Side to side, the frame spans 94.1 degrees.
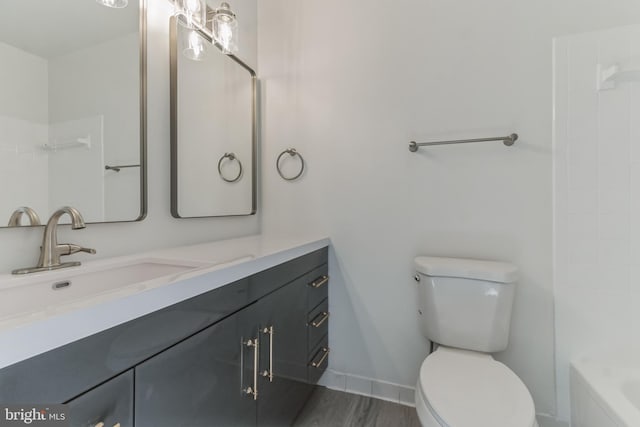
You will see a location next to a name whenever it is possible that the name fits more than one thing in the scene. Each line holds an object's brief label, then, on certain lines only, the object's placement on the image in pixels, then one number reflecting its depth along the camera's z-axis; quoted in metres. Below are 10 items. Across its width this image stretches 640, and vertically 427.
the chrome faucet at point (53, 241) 0.87
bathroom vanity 0.52
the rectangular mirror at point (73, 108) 0.85
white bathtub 1.04
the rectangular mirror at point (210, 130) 1.35
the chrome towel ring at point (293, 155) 1.86
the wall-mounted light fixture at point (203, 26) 1.29
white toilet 1.02
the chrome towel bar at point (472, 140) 1.43
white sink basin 0.62
